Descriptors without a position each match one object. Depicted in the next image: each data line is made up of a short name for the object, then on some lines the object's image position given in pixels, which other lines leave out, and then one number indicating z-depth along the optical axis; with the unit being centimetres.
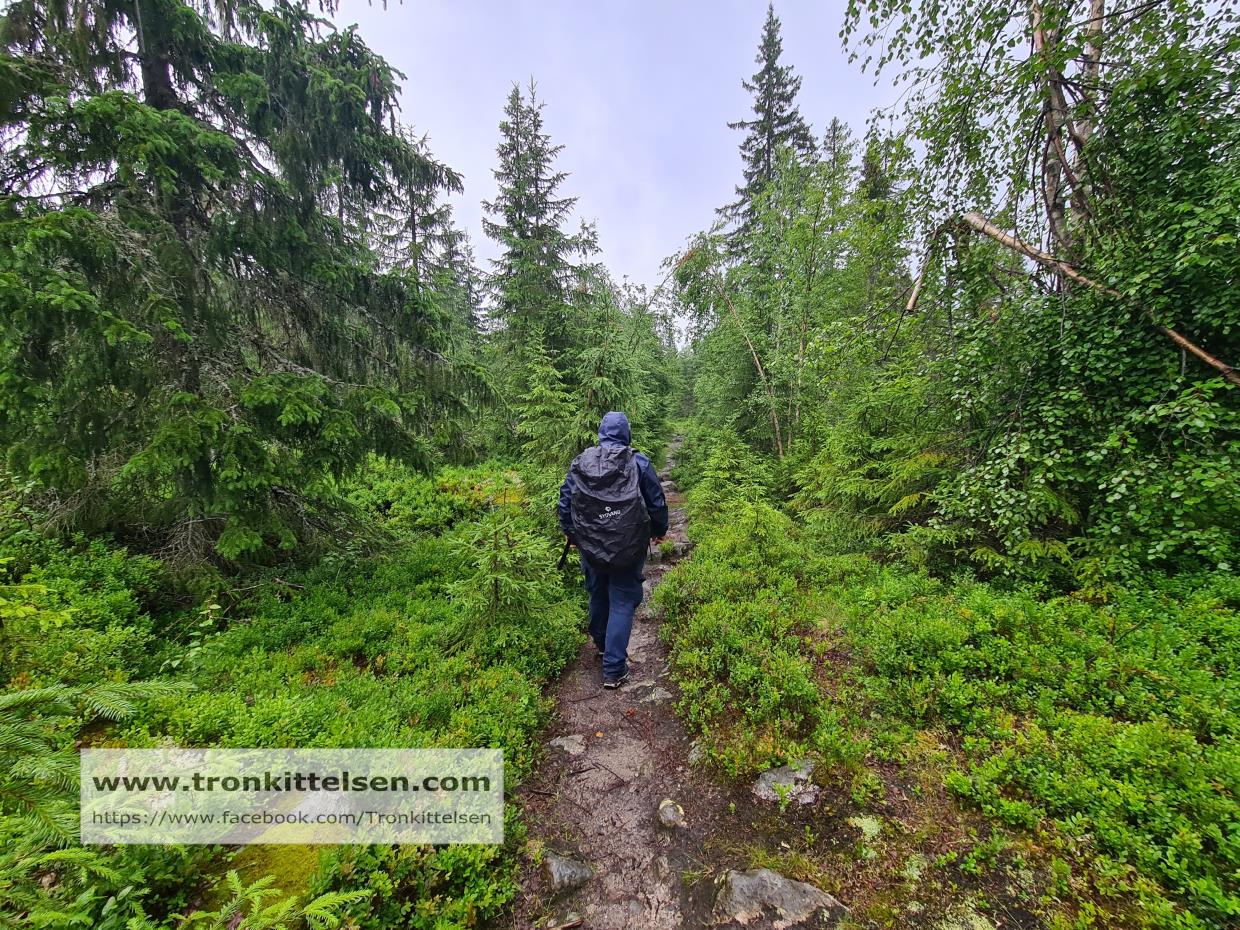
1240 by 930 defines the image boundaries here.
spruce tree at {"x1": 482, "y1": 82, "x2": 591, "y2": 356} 1353
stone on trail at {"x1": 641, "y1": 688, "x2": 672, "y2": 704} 485
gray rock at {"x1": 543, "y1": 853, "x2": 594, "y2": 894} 294
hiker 473
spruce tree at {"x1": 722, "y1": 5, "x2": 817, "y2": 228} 1970
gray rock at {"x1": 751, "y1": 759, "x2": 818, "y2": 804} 338
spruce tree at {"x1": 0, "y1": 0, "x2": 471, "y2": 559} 434
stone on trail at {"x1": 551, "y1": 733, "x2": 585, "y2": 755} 419
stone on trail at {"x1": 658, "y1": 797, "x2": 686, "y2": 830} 342
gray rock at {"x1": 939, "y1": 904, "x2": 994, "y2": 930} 239
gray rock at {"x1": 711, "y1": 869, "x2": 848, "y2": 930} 256
